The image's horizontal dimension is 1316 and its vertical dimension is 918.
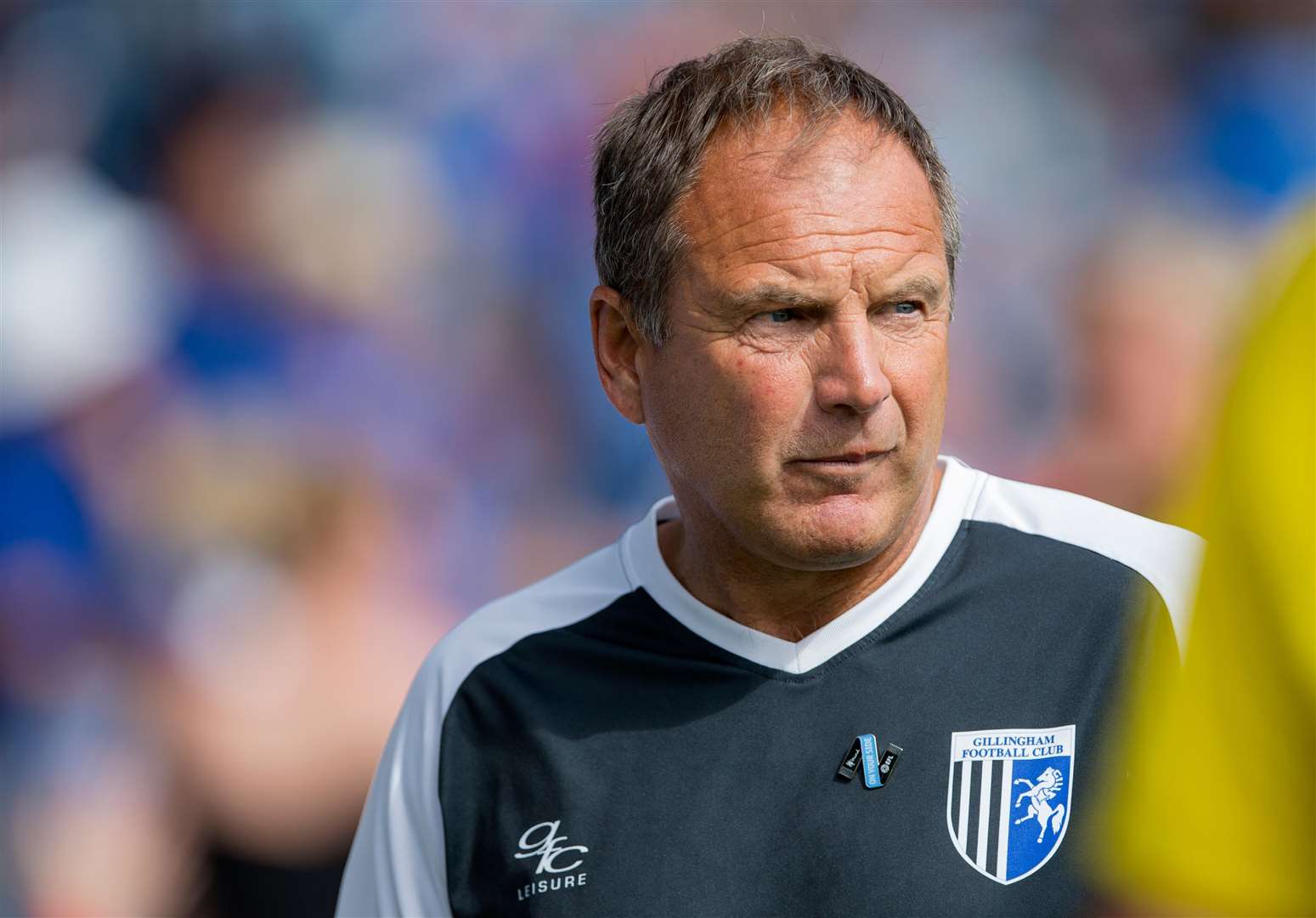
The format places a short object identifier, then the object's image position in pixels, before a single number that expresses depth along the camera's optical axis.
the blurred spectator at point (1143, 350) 8.87
